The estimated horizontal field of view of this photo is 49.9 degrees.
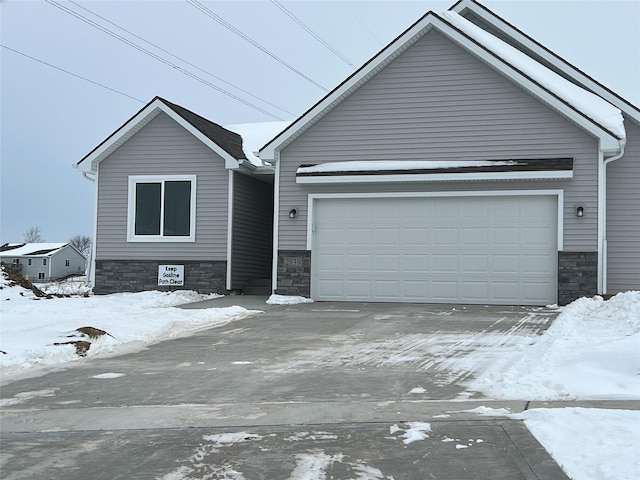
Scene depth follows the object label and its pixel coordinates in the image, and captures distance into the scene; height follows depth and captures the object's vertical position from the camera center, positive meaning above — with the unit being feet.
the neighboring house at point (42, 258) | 211.20 -4.12
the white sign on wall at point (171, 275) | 58.80 -2.27
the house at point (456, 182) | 47.32 +5.24
